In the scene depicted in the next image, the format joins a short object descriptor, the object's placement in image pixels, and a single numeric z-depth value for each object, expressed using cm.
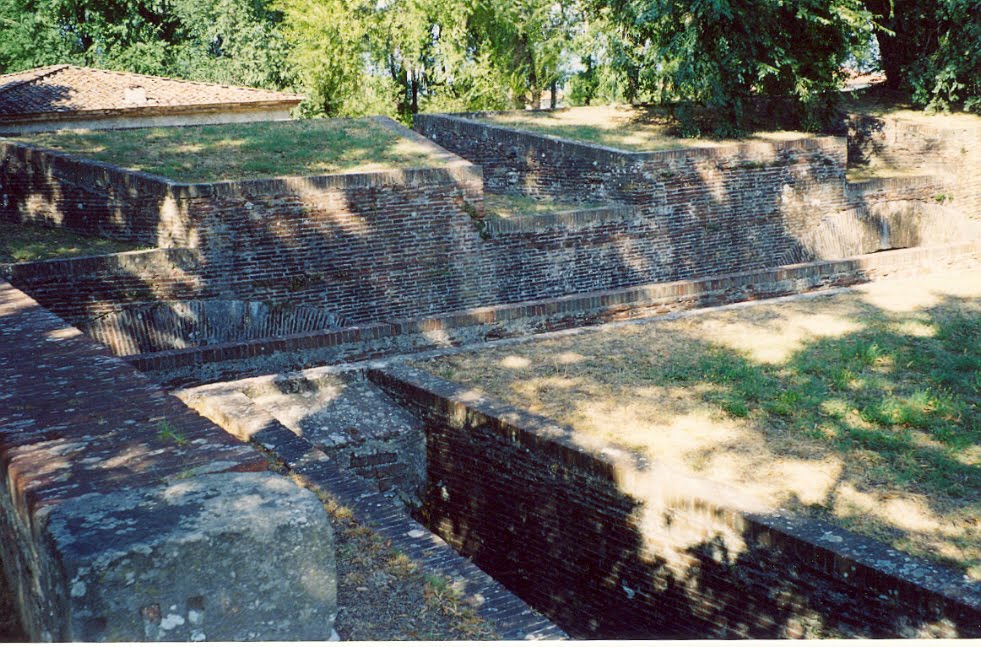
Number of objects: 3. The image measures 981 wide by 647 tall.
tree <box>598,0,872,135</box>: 1570
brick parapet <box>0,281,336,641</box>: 272
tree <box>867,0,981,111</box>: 1798
